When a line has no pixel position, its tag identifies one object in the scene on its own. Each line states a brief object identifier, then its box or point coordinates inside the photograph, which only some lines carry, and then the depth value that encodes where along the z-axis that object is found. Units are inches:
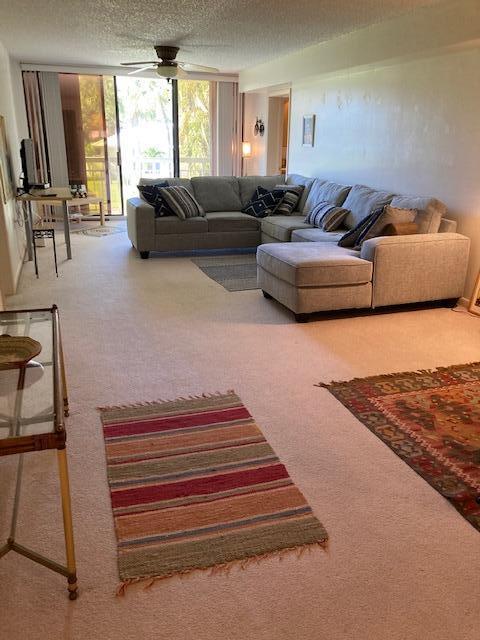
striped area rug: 70.0
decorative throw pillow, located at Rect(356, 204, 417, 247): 169.0
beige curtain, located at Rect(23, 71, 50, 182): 313.6
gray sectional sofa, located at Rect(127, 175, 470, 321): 155.9
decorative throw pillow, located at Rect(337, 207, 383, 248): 177.0
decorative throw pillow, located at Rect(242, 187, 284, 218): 249.3
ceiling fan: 224.1
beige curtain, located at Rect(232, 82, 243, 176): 347.9
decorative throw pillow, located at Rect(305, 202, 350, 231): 206.5
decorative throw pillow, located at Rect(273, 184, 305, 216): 246.2
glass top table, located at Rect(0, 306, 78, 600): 56.9
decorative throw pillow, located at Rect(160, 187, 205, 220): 232.8
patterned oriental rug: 84.9
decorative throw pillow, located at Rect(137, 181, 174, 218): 232.4
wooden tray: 76.5
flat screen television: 228.0
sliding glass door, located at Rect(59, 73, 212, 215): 330.6
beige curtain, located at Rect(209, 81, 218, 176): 349.1
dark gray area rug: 194.5
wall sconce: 329.7
